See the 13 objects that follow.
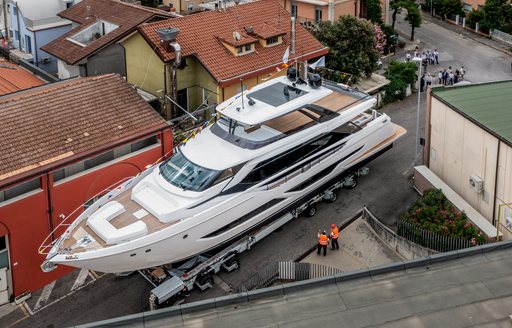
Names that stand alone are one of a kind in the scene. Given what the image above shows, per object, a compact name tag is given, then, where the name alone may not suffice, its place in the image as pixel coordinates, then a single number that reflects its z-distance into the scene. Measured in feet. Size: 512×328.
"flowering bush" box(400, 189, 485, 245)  70.79
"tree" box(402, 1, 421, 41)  157.79
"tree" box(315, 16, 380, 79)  121.80
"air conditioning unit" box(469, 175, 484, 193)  74.54
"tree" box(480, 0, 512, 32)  166.71
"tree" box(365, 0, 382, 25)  151.53
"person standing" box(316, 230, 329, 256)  72.95
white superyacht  63.72
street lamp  93.33
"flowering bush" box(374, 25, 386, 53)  138.94
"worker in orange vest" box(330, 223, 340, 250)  74.08
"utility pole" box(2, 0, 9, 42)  142.20
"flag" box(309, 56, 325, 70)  107.29
